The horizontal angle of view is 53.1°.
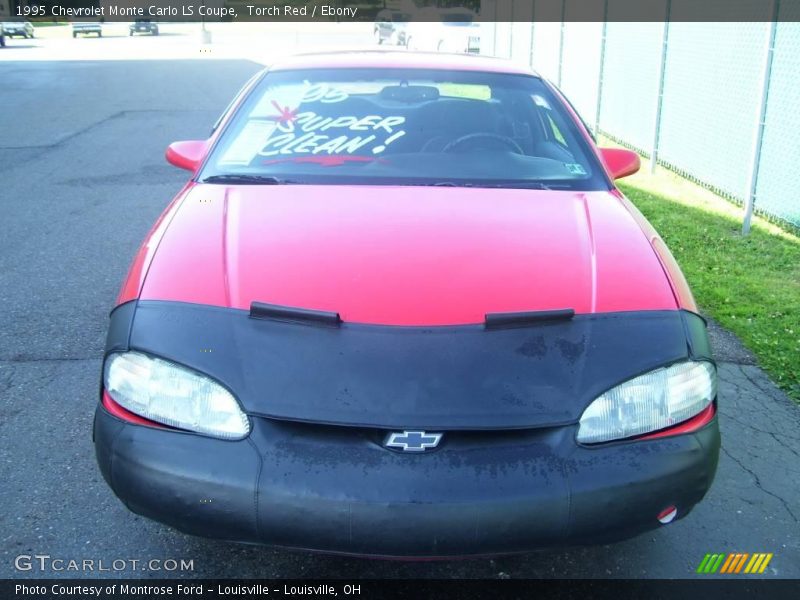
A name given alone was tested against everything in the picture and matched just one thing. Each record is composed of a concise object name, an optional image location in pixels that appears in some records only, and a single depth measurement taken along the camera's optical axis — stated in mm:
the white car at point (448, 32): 21297
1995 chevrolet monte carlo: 1977
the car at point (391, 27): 27938
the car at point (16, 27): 38812
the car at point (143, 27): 47188
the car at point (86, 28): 43156
